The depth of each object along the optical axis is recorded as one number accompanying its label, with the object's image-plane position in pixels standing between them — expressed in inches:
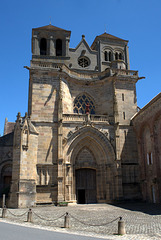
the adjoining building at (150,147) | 693.9
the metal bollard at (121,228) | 322.0
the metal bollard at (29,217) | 431.5
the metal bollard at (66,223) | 374.6
